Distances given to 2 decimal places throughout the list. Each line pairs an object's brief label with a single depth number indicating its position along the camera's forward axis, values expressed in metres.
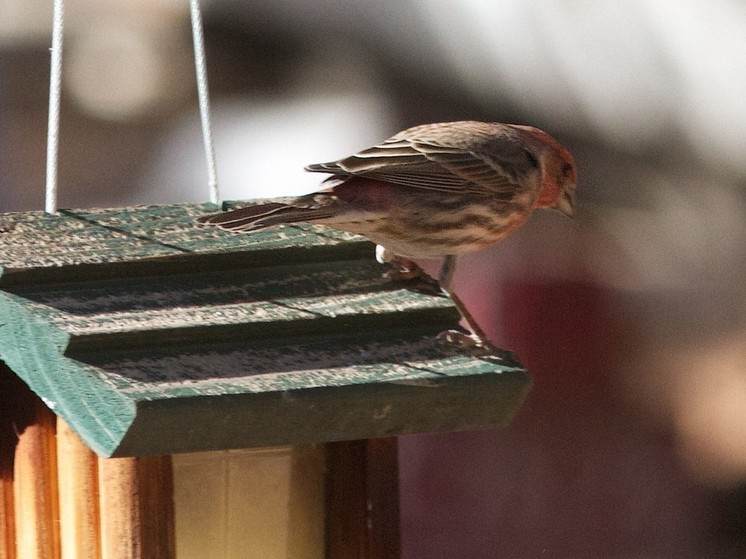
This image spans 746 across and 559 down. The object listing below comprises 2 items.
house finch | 4.37
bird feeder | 3.41
